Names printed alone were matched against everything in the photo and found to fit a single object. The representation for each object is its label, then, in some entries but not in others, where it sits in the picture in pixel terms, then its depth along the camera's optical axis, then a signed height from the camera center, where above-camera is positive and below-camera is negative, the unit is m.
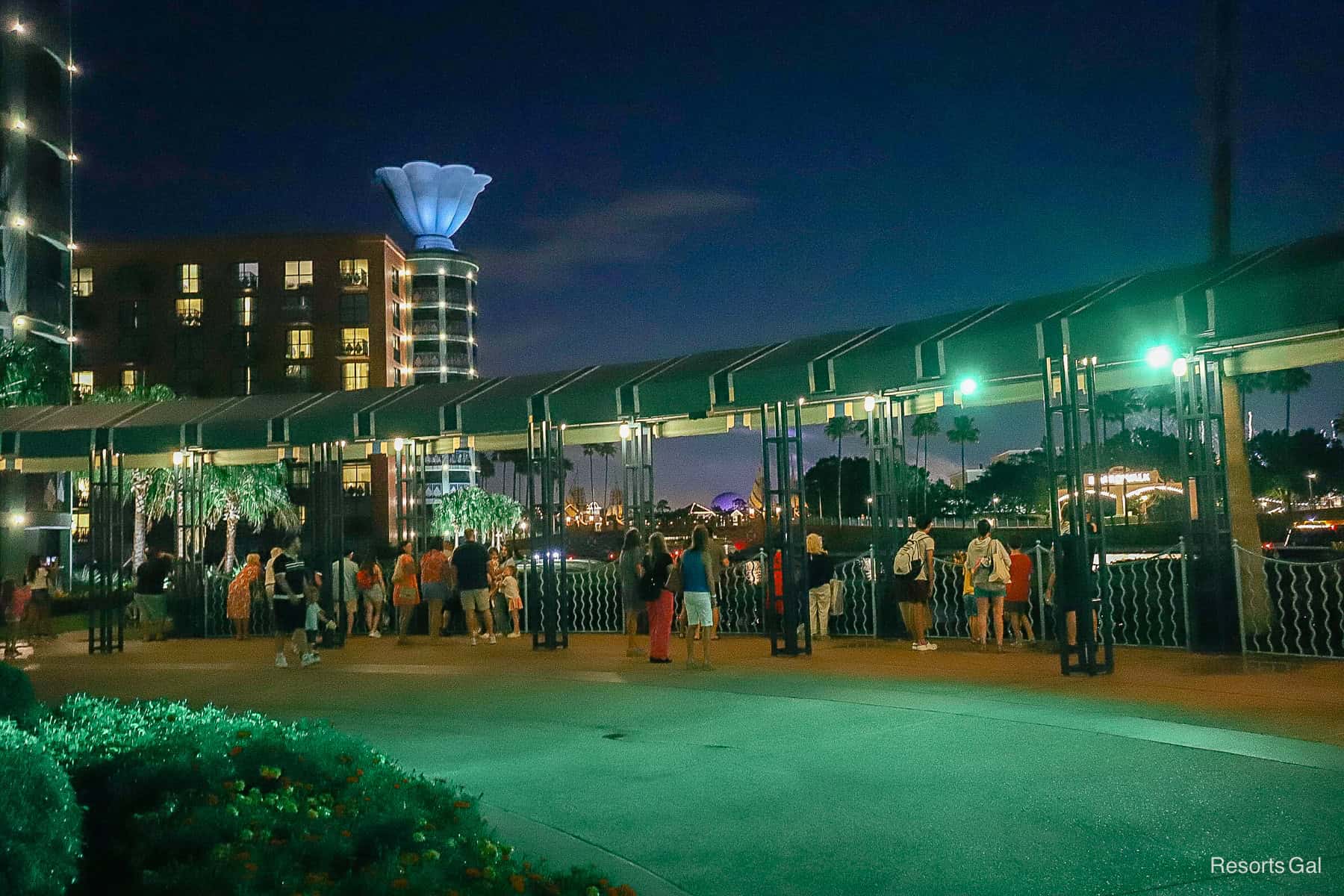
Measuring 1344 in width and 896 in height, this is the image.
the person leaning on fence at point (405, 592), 19.28 -0.83
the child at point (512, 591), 20.55 -0.93
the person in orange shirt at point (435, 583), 19.19 -0.71
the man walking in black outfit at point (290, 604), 15.61 -0.76
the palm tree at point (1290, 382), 91.38 +9.39
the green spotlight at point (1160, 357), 13.85 +1.80
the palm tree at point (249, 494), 51.72 +2.36
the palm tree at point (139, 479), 50.62 +3.02
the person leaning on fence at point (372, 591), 21.00 -0.85
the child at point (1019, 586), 15.93 -0.94
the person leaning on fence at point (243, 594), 20.88 -0.81
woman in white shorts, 14.52 -0.76
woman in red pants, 15.19 -0.95
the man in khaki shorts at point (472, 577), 18.44 -0.61
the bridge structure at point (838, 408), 12.34 +1.78
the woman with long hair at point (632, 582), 16.45 -0.70
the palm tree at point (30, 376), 37.34 +5.91
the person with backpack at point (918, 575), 16.00 -0.74
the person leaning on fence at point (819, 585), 17.14 -0.91
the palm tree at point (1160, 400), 68.81 +6.78
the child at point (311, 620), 15.94 -1.01
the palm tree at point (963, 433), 136.75 +9.54
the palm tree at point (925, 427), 130.04 +10.03
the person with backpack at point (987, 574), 15.56 -0.75
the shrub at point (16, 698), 6.88 -0.82
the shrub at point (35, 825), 4.38 -1.03
